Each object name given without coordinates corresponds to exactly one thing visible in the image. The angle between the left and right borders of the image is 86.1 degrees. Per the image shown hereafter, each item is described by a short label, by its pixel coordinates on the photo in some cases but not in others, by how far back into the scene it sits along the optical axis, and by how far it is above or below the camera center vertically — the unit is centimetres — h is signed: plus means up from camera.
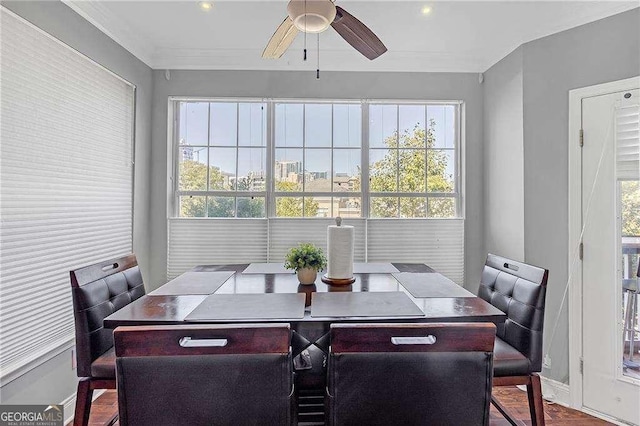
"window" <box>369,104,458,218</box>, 320 +50
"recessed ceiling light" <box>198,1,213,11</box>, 230 +140
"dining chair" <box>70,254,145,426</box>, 159 -60
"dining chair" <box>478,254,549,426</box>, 167 -63
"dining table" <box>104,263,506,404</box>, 133 -40
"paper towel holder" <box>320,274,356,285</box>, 186 -37
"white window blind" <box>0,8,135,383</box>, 178 +17
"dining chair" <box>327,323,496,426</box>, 90 -42
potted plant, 185 -27
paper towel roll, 186 -23
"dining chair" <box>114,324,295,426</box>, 88 -42
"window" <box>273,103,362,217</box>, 317 +48
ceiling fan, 155 +95
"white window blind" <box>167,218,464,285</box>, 305 -25
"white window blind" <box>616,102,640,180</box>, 214 +46
